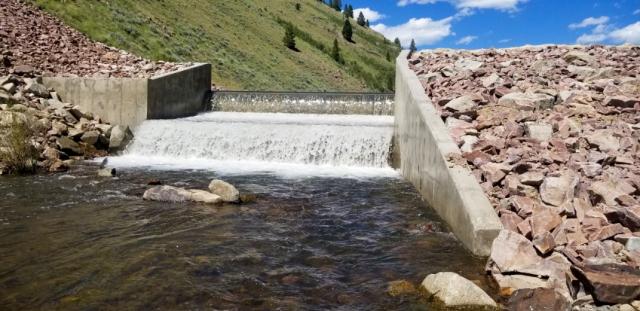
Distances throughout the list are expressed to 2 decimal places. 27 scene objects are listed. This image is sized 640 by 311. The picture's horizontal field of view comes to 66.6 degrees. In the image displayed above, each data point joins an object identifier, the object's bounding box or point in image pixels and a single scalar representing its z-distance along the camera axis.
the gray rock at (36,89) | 17.20
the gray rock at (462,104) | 10.94
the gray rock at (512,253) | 5.63
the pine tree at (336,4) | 149.61
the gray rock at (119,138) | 16.94
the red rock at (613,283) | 4.68
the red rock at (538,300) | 4.89
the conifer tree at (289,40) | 63.94
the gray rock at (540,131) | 8.88
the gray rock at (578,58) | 13.98
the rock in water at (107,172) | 12.77
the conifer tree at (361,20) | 146.12
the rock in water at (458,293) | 5.12
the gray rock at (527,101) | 10.52
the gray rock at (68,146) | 15.12
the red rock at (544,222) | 6.09
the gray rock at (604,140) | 7.99
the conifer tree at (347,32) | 104.69
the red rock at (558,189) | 6.61
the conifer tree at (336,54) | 77.50
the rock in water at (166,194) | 10.05
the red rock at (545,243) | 5.75
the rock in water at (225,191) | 9.98
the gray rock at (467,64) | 14.91
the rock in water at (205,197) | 9.89
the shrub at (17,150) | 12.52
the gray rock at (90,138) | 16.31
